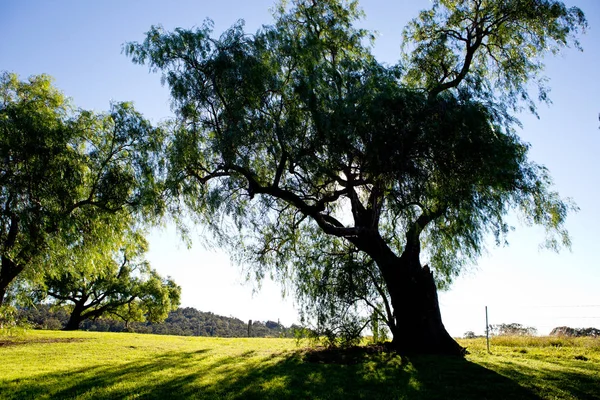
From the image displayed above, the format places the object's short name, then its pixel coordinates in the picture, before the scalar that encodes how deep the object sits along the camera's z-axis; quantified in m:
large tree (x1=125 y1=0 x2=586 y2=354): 10.33
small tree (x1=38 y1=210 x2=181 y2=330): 33.78
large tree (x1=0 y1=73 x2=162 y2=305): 12.04
